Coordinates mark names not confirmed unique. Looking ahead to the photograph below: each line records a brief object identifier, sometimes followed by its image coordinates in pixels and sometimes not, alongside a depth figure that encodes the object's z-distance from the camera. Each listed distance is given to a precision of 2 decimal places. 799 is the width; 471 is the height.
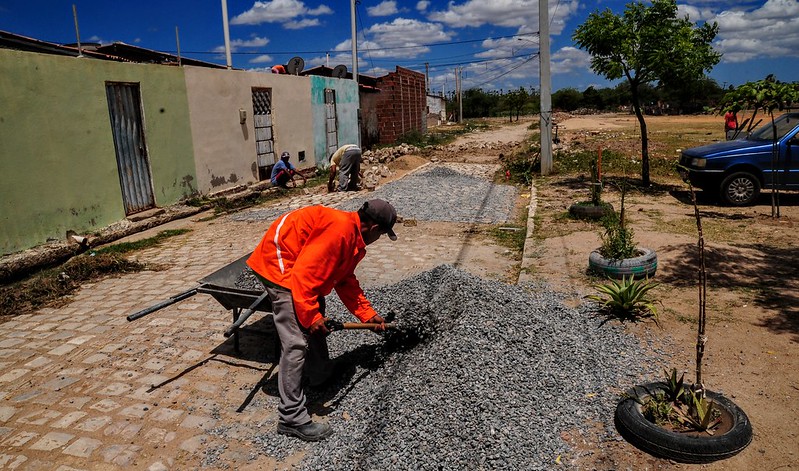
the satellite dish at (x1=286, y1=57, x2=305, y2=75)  20.31
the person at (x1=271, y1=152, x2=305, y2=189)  14.83
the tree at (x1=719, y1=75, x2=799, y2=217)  6.65
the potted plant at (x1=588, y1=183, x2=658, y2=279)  6.57
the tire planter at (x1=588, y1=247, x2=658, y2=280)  6.56
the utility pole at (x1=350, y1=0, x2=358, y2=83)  22.59
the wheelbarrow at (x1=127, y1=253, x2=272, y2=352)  4.35
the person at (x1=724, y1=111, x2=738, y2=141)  17.59
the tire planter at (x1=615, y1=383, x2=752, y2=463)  3.36
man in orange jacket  3.63
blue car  10.72
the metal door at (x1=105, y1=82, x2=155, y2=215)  10.26
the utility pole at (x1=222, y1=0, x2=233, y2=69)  16.50
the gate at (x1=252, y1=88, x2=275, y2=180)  15.19
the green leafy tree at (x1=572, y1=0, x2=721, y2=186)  12.14
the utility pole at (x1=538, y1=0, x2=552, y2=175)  16.15
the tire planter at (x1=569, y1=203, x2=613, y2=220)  9.91
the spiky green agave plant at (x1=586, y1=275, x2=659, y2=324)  5.41
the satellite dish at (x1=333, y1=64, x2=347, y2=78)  25.67
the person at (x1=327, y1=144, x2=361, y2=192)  13.53
